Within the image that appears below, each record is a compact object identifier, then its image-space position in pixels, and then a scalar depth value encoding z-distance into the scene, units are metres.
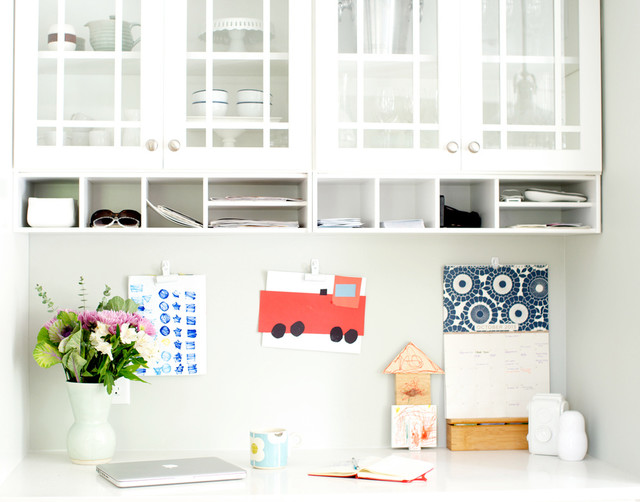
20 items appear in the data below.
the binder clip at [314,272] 2.38
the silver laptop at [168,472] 1.90
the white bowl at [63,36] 2.08
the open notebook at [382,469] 2.01
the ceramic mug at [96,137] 2.08
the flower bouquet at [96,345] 2.06
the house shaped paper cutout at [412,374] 2.39
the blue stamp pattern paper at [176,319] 2.34
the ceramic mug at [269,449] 2.08
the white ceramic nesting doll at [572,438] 2.20
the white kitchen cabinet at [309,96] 2.07
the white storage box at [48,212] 2.11
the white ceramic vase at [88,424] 2.10
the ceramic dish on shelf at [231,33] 2.09
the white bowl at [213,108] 2.08
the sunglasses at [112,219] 2.13
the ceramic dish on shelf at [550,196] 2.21
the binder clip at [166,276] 2.33
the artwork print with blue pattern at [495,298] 2.44
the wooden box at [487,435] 2.35
